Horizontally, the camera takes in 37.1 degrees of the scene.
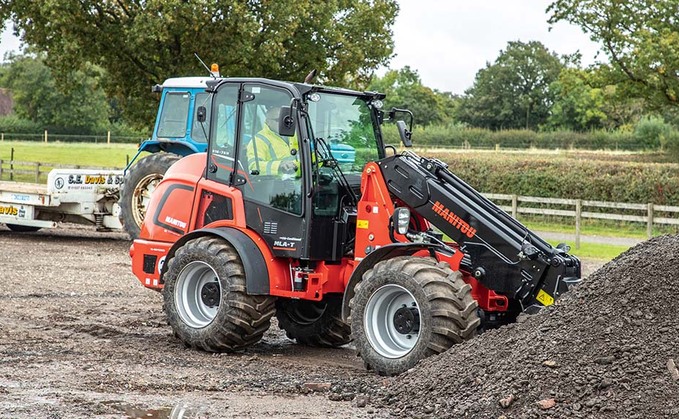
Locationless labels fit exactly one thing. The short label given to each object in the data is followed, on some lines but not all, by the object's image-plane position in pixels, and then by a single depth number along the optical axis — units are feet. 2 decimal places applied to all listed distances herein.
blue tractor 53.88
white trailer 61.62
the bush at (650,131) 177.45
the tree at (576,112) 225.15
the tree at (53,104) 224.33
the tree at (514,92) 252.62
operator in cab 30.50
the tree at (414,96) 249.75
